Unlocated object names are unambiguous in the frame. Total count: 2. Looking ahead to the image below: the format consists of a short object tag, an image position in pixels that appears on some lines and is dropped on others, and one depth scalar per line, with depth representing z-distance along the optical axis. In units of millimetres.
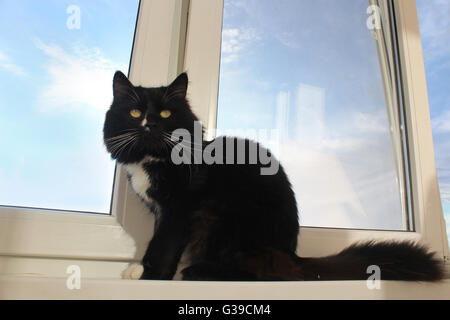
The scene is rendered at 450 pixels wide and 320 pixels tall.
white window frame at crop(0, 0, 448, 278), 889
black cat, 797
